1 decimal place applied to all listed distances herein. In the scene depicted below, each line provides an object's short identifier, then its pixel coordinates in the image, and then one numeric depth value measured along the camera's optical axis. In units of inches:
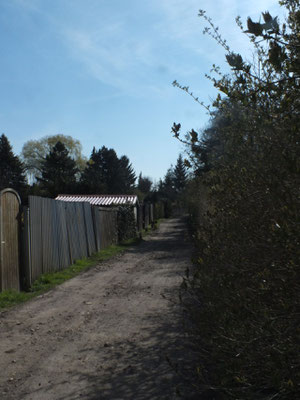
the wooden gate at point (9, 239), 323.3
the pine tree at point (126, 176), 3036.4
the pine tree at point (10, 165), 2140.7
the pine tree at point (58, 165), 2315.5
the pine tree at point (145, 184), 3745.1
